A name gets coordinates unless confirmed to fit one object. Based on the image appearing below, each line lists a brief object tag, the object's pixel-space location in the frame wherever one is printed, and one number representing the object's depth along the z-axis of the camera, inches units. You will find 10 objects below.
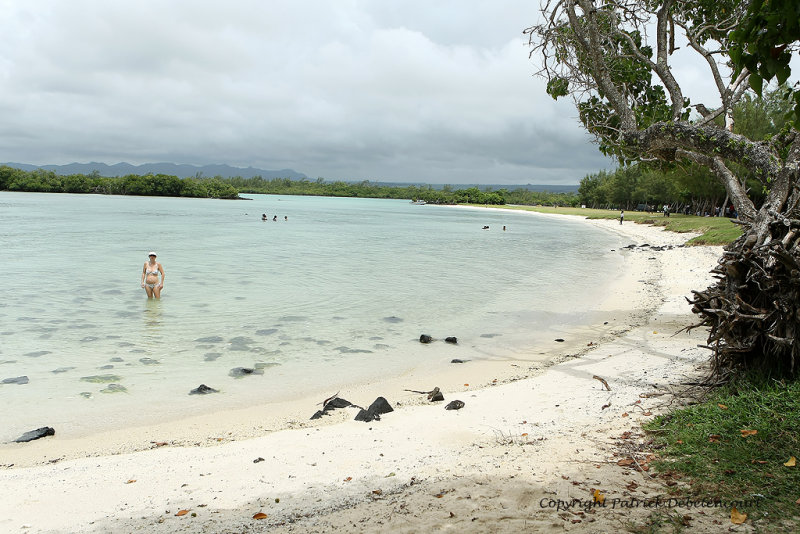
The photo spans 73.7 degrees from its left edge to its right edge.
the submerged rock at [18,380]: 374.3
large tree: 217.5
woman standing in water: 681.6
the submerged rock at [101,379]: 376.6
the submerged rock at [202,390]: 354.0
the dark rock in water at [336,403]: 309.7
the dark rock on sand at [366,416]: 278.2
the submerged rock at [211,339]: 496.1
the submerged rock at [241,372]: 393.7
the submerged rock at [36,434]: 276.2
